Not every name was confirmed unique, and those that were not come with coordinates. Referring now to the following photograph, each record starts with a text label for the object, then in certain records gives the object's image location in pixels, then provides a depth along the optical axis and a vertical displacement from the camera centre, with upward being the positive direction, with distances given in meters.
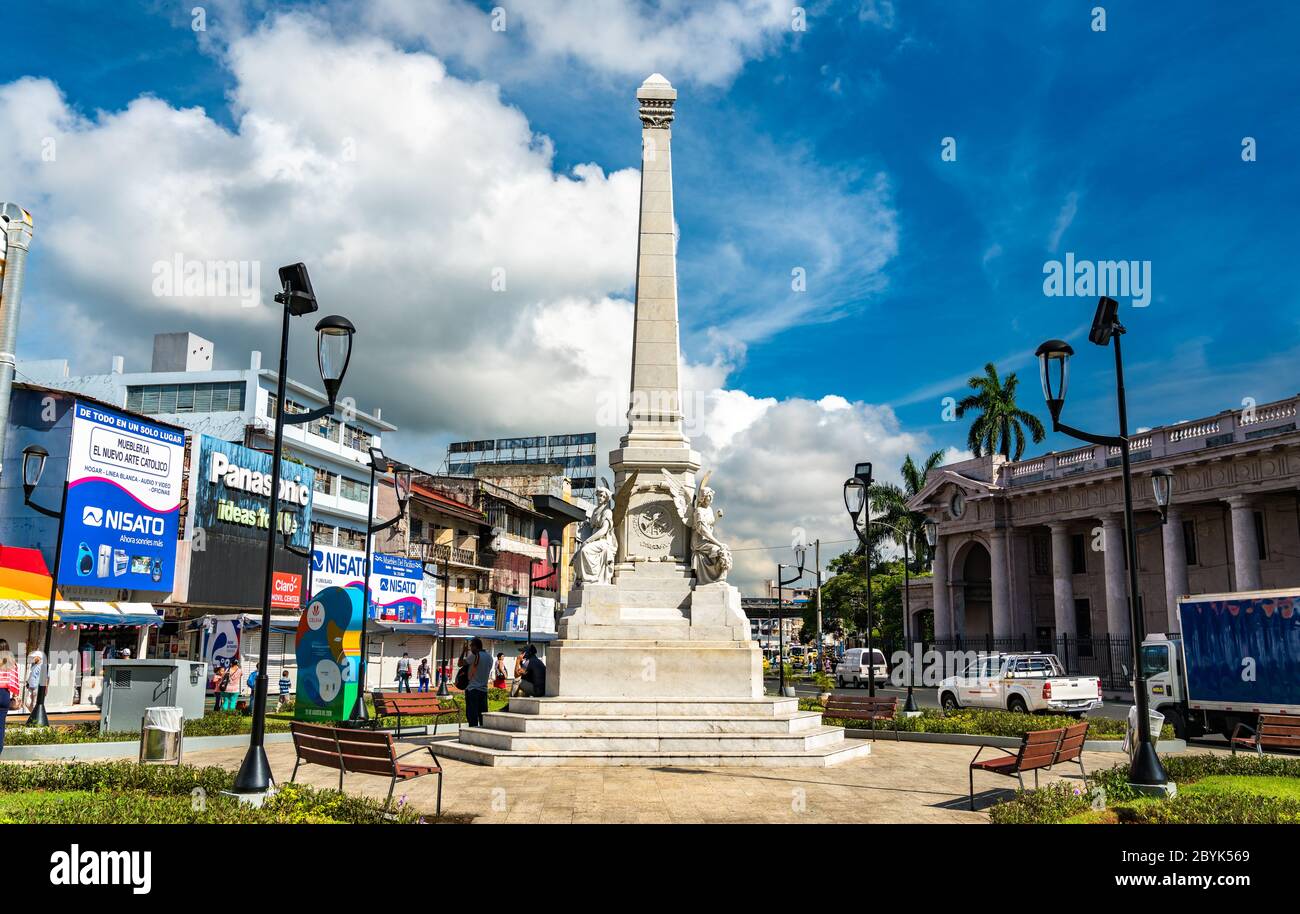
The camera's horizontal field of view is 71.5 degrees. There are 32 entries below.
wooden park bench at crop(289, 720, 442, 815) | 8.41 -1.41
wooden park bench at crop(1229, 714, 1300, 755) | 13.83 -1.82
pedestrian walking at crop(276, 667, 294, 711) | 26.97 -2.42
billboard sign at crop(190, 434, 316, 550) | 35.84 +4.63
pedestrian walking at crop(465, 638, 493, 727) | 15.41 -1.37
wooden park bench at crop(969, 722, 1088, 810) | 9.16 -1.49
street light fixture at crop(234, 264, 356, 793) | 9.54 +2.99
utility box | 15.10 -1.46
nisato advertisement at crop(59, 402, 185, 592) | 29.61 +3.45
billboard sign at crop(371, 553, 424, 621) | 42.22 +0.79
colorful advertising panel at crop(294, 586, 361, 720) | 15.85 -0.89
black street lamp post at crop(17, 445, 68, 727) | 18.31 +2.68
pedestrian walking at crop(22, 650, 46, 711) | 24.16 -2.18
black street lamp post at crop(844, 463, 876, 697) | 20.33 +2.65
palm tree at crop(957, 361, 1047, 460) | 54.41 +11.45
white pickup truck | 23.59 -2.09
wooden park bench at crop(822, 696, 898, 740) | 17.25 -1.90
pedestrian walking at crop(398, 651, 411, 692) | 33.62 -2.72
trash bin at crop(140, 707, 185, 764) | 11.53 -1.69
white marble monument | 12.20 -0.33
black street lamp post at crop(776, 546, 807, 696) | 26.40 +0.92
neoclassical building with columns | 33.44 +3.66
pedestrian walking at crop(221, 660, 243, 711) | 23.77 -2.41
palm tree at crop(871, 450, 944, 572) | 54.78 +6.71
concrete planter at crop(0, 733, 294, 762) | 12.79 -2.15
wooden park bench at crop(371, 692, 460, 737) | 16.28 -1.81
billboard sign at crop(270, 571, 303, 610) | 37.78 +0.55
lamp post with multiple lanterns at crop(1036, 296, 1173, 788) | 10.55 +2.57
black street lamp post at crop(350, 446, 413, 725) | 22.64 +3.33
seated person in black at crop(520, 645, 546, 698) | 14.38 -1.15
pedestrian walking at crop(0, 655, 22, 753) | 20.94 -1.73
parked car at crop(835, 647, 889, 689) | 44.34 -3.04
